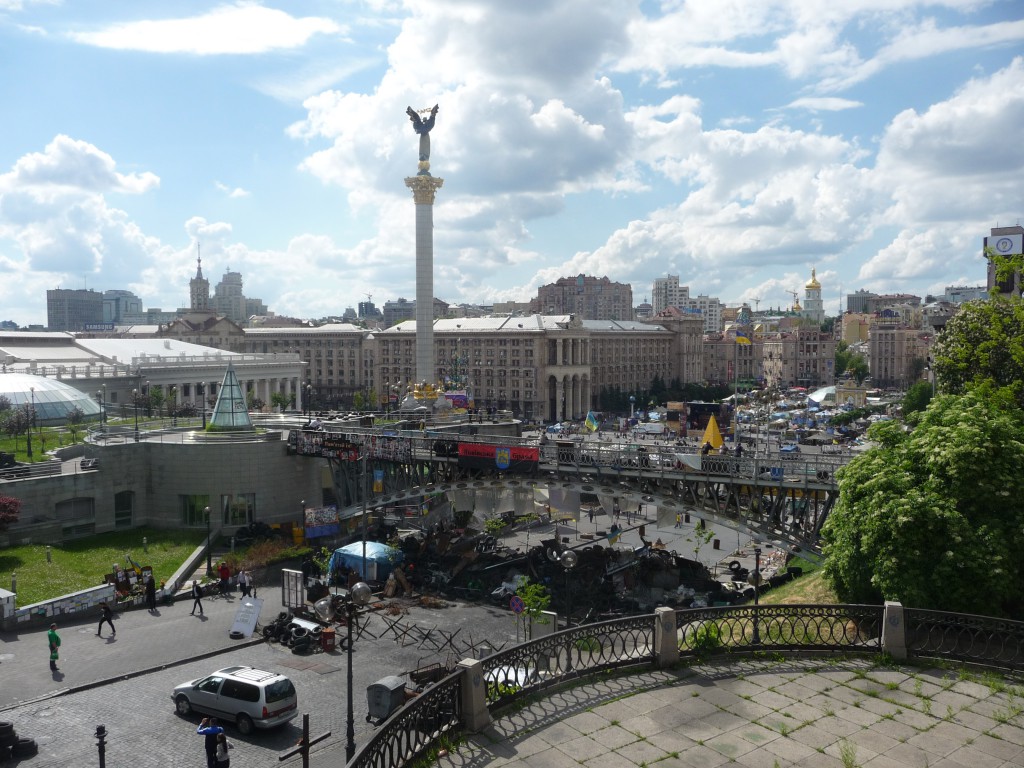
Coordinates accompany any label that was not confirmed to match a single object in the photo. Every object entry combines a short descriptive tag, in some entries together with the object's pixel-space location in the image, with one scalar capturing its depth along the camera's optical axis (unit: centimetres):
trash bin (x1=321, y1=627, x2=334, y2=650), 2764
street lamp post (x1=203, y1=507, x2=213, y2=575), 3775
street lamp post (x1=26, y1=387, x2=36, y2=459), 5428
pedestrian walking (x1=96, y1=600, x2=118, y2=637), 2895
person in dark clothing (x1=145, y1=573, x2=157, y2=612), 3288
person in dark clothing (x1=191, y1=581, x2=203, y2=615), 3234
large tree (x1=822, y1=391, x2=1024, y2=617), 1809
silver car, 2070
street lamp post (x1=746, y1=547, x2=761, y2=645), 2489
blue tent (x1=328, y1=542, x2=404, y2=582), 3609
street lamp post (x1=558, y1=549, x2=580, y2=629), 2177
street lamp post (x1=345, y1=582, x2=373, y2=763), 1700
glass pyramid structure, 4800
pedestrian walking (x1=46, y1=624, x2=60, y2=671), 2514
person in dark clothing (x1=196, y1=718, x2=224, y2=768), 1703
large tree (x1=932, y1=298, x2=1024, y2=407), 3281
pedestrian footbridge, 3083
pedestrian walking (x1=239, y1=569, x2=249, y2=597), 3406
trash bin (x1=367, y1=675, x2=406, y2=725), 2105
